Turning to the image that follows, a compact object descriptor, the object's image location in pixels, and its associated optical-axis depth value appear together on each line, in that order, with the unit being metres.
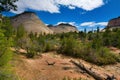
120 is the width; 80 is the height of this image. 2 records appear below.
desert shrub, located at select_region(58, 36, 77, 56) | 8.16
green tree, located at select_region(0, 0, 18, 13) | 5.31
